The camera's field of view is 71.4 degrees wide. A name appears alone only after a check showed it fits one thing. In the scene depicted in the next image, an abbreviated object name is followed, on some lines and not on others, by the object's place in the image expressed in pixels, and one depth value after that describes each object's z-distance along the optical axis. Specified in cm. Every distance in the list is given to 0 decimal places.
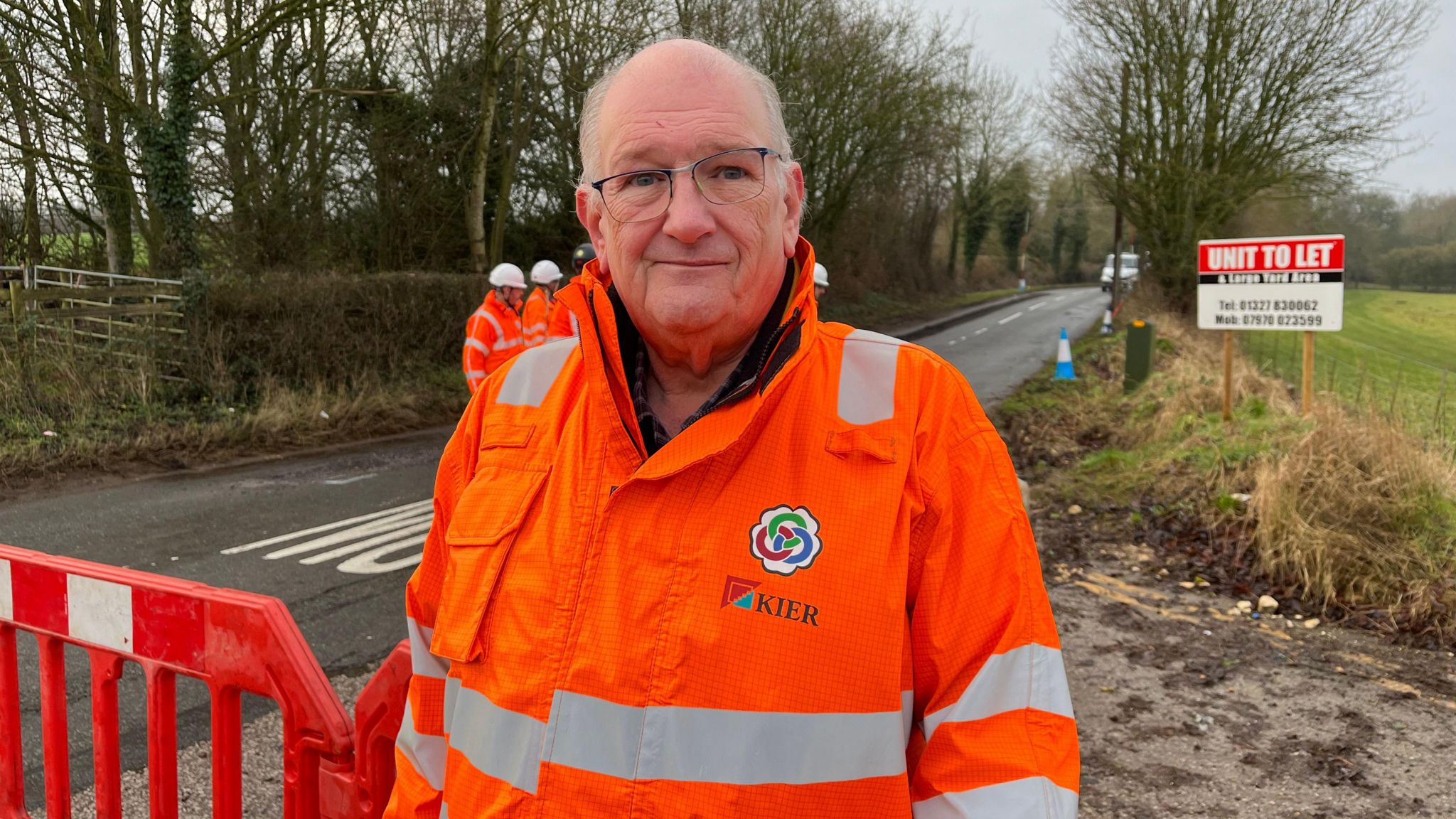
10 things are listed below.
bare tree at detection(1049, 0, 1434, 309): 2002
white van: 4047
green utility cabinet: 1334
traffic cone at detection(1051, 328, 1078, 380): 1683
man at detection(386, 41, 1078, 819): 140
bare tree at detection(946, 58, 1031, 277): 4444
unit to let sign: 891
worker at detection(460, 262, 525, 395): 945
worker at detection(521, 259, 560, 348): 970
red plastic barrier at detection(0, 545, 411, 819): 214
